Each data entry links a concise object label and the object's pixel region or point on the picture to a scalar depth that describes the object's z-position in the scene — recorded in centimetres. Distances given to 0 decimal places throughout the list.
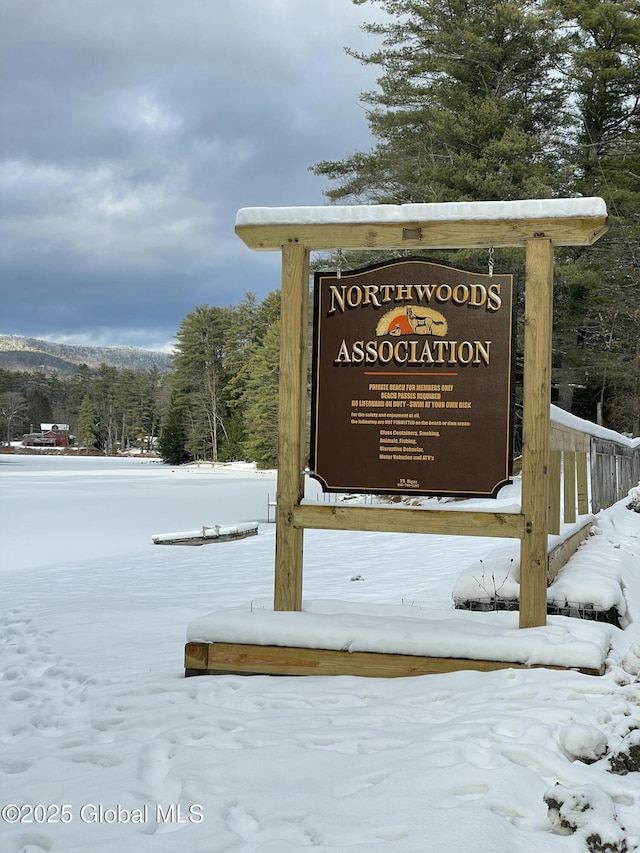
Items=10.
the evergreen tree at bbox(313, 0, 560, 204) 2339
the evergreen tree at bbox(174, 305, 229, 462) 6950
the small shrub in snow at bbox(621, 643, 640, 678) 408
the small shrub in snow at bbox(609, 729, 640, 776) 304
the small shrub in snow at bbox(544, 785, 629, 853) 254
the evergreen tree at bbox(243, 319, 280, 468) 5438
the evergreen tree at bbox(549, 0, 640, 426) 2522
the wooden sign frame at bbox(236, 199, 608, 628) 469
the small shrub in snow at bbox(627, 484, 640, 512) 1155
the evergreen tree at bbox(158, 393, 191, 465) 7075
